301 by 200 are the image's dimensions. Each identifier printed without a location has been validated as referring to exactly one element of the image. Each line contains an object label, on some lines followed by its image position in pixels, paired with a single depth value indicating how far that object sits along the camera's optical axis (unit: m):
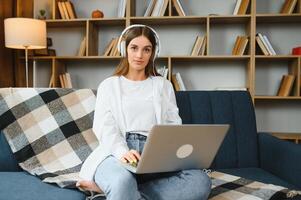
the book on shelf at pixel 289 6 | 2.66
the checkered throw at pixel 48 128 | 1.57
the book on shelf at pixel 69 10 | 2.93
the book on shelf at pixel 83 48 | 2.94
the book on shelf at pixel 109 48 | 2.90
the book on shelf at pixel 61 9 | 2.94
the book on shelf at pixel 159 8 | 2.77
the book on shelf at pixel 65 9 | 2.93
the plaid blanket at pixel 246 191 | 1.27
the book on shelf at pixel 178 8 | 2.75
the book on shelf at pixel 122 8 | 2.83
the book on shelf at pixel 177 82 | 2.85
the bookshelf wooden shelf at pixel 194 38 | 2.82
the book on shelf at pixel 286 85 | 2.71
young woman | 1.18
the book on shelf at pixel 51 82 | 2.93
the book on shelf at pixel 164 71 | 2.82
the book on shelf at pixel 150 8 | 2.80
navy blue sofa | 1.47
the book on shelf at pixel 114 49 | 2.88
